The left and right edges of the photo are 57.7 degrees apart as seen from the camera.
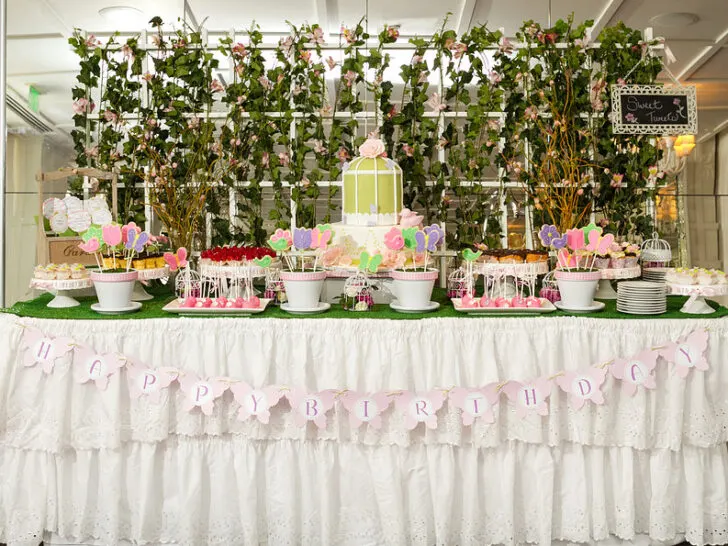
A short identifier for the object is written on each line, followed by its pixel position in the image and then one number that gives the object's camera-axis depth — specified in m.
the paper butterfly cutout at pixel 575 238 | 2.77
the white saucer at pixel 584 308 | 2.65
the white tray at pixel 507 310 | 2.62
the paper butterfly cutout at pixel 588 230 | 2.78
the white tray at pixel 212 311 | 2.63
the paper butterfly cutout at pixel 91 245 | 2.63
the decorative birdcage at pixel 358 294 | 2.68
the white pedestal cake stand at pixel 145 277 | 2.87
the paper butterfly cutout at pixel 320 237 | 2.70
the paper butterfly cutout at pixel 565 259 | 2.82
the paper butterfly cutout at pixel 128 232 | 2.74
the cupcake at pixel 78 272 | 2.80
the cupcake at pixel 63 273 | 2.76
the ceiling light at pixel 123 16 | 5.00
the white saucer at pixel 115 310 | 2.65
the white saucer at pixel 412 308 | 2.65
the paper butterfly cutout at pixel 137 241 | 2.74
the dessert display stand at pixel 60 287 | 2.75
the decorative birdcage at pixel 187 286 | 2.83
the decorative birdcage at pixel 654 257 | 3.33
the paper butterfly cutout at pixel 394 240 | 2.66
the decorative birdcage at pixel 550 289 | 2.91
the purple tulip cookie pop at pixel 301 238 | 2.67
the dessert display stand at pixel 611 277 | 2.98
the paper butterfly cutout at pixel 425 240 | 2.65
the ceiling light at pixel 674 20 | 4.99
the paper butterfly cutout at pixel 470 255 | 2.80
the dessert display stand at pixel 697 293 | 2.62
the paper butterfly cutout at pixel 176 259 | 3.00
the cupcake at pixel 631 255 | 3.05
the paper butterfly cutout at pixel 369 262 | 2.66
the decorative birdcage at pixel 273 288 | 2.94
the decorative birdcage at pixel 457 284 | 3.01
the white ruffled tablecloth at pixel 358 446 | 2.50
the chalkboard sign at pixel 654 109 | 3.48
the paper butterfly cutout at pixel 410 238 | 2.68
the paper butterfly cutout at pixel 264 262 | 2.85
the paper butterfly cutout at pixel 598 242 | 2.74
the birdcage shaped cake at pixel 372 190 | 3.09
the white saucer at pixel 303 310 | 2.62
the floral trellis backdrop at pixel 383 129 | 3.72
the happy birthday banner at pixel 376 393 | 2.47
